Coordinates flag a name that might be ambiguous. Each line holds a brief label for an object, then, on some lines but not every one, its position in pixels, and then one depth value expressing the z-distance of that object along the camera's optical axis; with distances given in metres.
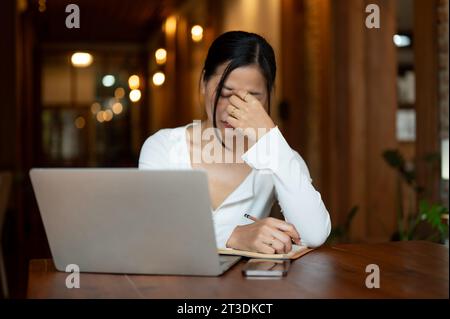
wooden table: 1.14
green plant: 3.95
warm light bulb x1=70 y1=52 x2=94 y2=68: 15.88
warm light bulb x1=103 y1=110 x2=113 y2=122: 17.61
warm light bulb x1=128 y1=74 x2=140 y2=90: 16.84
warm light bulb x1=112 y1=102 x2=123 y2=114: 17.64
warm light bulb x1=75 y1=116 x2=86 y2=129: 17.05
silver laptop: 1.19
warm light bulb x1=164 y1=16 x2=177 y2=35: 12.11
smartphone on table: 1.28
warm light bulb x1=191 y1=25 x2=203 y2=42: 9.80
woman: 1.60
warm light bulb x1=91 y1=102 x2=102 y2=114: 17.41
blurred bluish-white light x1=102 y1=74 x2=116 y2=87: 16.81
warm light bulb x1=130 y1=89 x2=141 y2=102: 17.20
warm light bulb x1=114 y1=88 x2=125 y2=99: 17.41
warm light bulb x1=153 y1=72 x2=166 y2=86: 14.45
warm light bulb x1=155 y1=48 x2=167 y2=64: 13.58
